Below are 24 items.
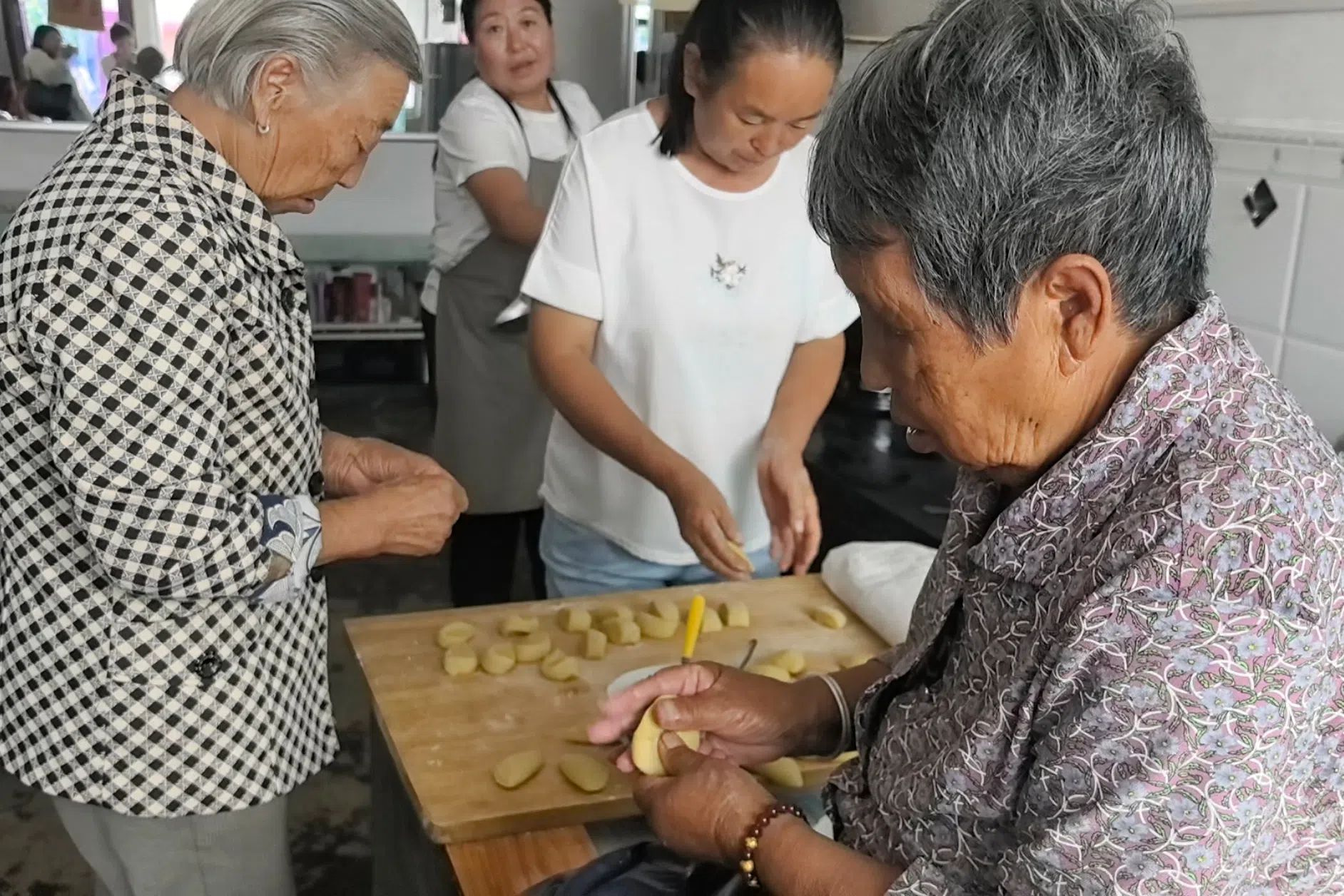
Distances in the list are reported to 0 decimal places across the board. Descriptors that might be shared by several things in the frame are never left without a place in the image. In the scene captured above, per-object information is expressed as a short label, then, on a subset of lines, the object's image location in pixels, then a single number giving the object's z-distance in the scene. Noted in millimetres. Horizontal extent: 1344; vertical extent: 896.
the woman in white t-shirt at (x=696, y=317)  1454
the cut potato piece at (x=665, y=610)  1386
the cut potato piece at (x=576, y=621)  1374
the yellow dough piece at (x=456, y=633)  1311
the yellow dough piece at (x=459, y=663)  1255
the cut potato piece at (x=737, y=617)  1404
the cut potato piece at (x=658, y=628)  1368
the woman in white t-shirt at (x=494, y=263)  2383
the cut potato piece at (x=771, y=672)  1268
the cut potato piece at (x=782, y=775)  1123
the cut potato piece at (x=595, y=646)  1311
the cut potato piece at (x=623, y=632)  1350
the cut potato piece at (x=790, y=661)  1296
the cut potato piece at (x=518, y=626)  1354
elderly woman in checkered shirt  1019
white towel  1387
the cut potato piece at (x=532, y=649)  1297
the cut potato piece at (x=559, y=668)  1269
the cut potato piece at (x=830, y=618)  1419
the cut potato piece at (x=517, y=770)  1075
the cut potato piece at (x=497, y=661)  1268
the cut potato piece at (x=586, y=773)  1084
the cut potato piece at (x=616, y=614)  1386
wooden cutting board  1058
